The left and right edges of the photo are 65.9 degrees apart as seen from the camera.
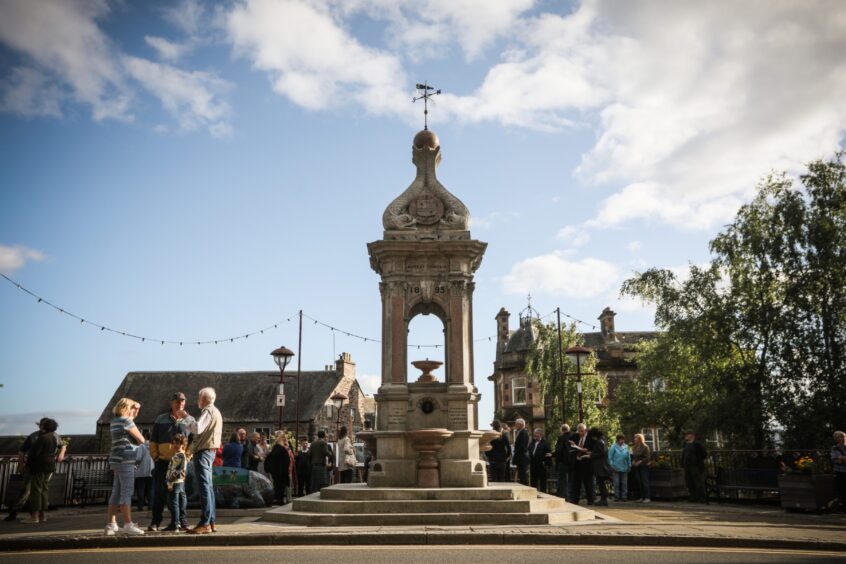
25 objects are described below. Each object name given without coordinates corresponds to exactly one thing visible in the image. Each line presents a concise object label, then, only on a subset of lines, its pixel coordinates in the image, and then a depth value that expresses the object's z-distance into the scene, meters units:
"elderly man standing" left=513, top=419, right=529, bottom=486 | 15.30
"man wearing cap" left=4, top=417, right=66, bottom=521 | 11.91
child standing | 8.19
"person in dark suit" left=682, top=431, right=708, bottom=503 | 15.02
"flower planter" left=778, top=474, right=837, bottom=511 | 12.48
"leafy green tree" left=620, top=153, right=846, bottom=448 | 21.38
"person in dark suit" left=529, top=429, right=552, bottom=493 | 15.11
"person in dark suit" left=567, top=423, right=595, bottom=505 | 13.70
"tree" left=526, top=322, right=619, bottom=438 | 38.56
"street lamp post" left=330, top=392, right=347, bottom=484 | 16.58
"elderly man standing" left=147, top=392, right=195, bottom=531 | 8.55
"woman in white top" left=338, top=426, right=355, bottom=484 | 16.47
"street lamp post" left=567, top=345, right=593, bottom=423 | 18.59
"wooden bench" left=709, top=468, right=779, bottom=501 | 14.44
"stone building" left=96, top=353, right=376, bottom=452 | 44.84
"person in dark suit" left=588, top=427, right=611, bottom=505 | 14.05
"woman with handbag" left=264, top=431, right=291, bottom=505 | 14.61
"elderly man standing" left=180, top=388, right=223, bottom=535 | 8.22
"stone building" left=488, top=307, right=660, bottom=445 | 46.94
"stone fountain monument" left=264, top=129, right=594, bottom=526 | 10.34
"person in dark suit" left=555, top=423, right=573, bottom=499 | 13.76
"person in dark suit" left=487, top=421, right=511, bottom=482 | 15.35
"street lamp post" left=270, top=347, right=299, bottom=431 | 19.05
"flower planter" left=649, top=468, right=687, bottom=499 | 15.92
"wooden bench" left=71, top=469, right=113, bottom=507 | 16.23
